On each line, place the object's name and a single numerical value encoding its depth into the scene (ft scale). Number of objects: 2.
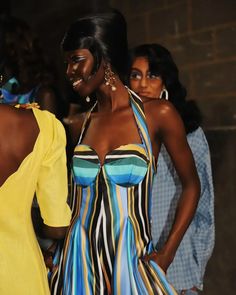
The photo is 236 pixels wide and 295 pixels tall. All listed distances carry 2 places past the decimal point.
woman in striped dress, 8.89
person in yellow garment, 7.33
